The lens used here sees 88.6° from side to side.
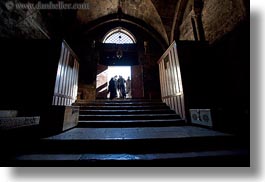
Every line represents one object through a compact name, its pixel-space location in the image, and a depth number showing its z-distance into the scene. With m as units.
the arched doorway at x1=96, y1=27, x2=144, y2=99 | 9.79
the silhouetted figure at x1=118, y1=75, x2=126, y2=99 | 9.87
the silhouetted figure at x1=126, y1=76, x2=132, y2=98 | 12.30
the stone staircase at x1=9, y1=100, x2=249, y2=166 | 2.04
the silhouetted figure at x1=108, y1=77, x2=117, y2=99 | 9.16
